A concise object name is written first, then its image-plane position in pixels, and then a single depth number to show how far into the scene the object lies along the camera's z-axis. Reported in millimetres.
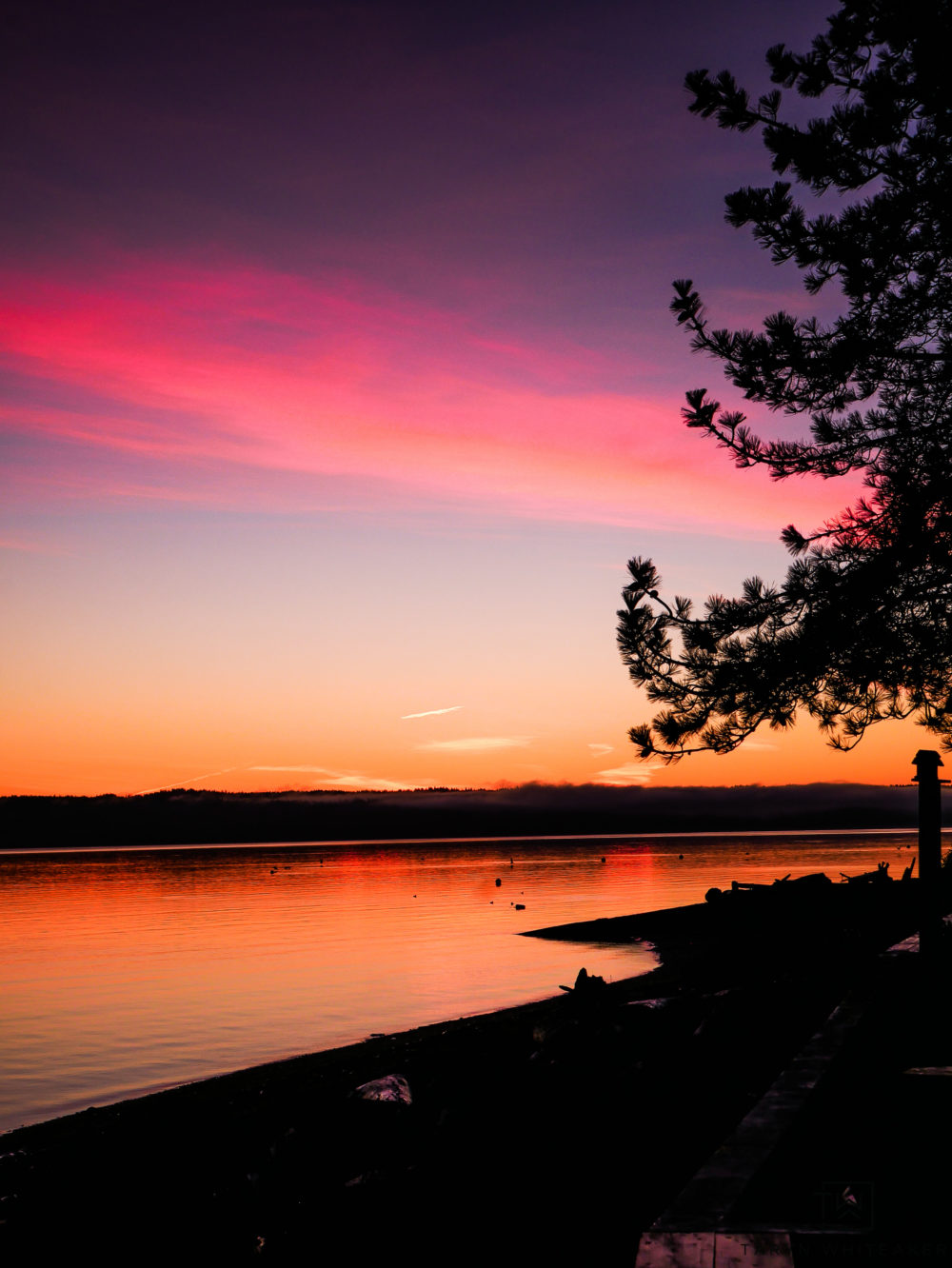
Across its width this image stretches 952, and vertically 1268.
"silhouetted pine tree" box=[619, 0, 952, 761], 12586
